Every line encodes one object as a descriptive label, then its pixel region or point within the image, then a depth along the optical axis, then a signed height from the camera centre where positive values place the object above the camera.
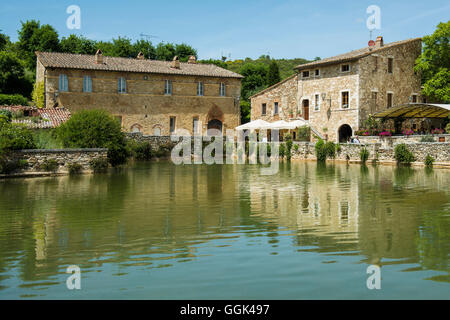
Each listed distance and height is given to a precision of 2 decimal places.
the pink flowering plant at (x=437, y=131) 26.88 +1.20
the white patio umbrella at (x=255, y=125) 33.34 +2.10
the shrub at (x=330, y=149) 28.53 +0.22
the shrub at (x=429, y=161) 23.61 -0.50
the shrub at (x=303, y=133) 33.72 +1.48
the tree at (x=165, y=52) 53.28 +12.18
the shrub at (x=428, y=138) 24.77 +0.73
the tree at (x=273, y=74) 50.66 +8.85
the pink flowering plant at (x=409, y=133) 27.77 +1.16
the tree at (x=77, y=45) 48.97 +12.10
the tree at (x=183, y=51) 54.44 +12.52
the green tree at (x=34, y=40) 46.91 +12.12
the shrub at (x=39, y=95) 32.88 +4.51
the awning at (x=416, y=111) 28.51 +2.68
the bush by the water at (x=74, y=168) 19.19 -0.53
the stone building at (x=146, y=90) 33.00 +5.08
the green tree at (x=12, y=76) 37.84 +6.86
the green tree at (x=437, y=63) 32.50 +6.53
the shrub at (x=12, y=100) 34.08 +4.31
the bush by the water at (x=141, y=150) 29.19 +0.31
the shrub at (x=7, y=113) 22.55 +2.19
